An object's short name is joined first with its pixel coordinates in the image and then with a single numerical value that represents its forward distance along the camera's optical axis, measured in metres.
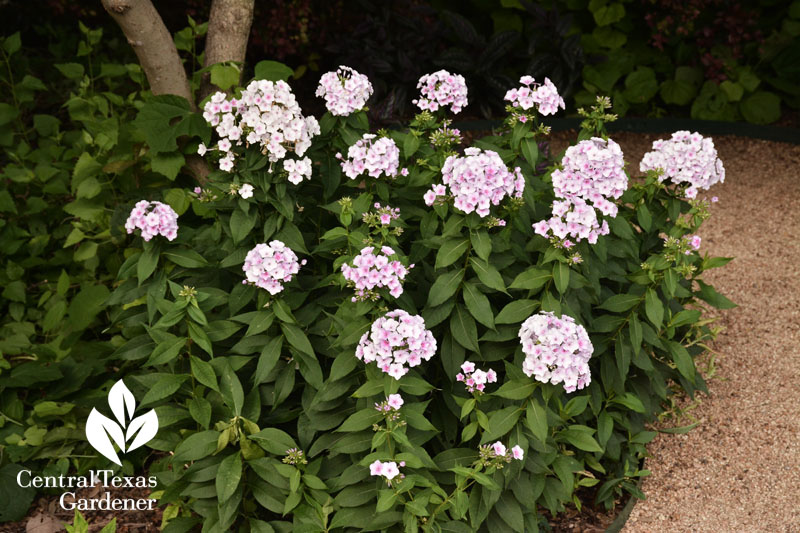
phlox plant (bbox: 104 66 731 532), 2.29
